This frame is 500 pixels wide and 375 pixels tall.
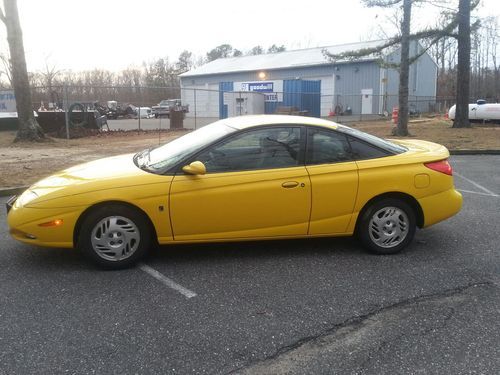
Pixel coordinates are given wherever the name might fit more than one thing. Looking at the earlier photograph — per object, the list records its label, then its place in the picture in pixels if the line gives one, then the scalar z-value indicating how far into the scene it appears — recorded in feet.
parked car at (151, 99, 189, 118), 150.36
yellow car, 14.23
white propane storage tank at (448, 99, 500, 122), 78.33
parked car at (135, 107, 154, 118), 147.22
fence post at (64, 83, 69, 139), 53.64
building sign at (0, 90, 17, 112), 66.38
